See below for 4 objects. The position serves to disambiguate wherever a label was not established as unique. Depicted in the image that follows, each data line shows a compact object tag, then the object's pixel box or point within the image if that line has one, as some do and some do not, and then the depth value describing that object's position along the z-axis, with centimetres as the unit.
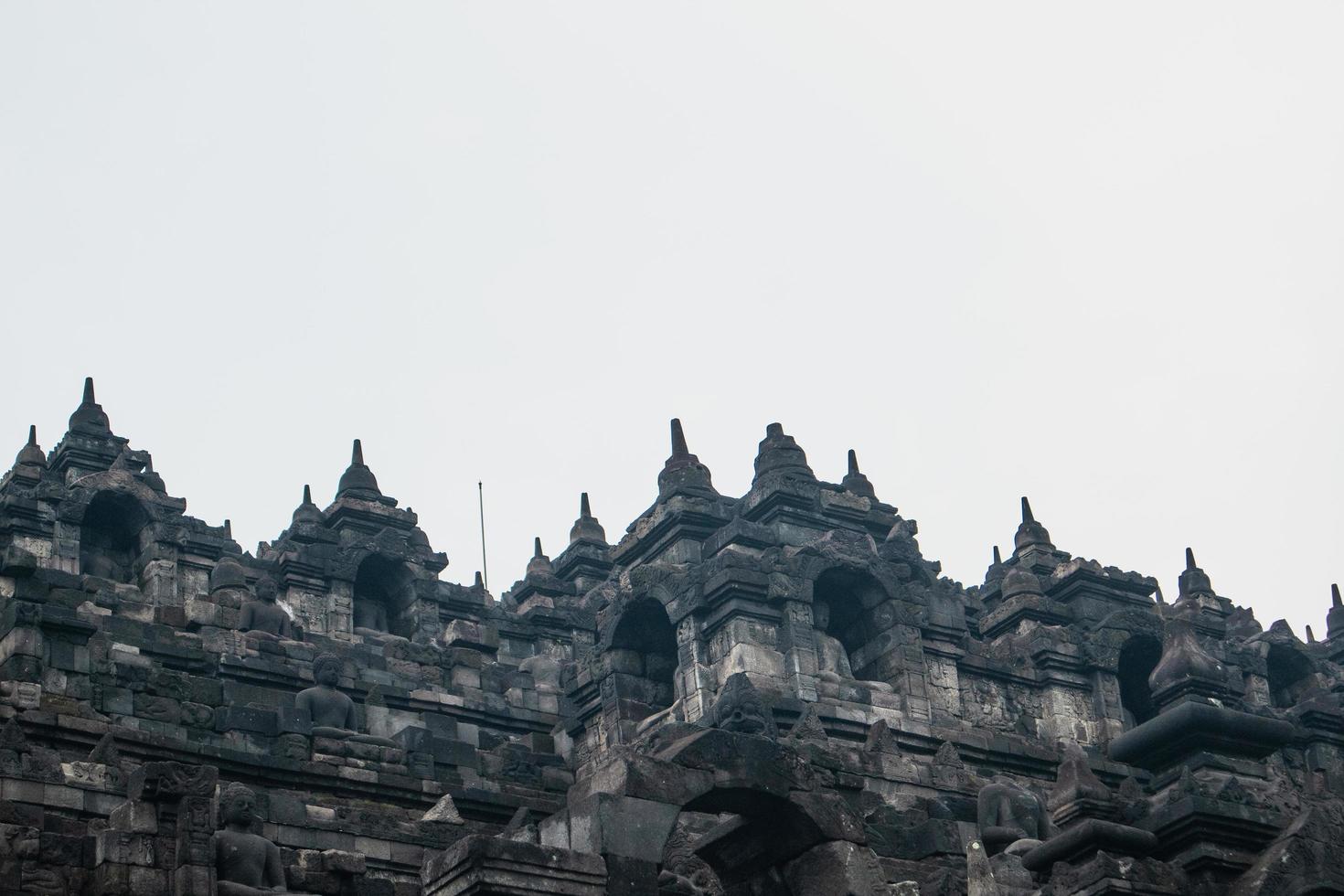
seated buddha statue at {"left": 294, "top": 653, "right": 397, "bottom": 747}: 2814
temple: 1792
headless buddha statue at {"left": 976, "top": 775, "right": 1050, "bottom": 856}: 2277
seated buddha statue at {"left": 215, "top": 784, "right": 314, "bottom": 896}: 1823
